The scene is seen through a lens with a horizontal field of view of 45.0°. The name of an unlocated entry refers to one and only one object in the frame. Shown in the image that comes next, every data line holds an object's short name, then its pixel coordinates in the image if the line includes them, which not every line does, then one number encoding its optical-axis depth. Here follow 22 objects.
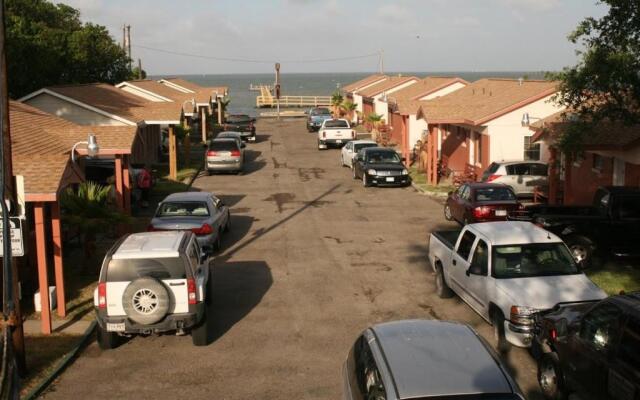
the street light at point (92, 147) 15.27
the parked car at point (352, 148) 37.72
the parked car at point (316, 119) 59.78
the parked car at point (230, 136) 40.33
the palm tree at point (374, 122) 51.45
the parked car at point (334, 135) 46.91
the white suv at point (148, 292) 11.66
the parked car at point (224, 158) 35.94
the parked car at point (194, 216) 18.58
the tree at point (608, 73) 16.69
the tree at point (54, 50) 38.97
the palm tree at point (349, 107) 68.12
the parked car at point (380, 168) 31.48
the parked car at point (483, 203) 21.38
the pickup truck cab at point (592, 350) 8.11
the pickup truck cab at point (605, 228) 17.56
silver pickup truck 11.61
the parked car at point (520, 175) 27.25
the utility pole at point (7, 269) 10.68
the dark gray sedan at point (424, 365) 6.71
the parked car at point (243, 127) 52.69
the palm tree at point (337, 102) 71.62
